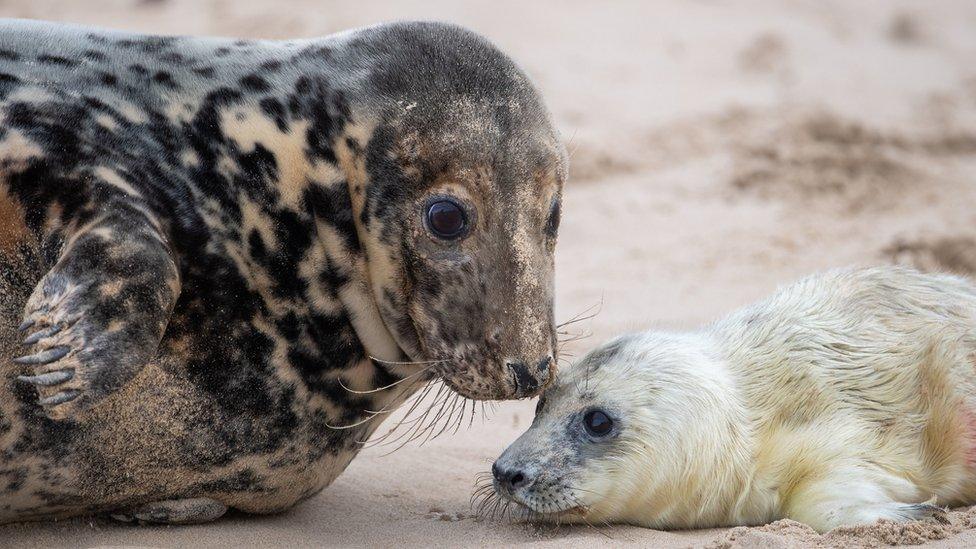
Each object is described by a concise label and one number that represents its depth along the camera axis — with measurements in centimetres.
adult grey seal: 634
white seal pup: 748
